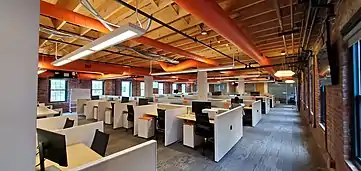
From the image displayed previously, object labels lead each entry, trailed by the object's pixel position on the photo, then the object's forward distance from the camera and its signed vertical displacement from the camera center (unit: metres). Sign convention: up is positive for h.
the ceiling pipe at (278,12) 2.58 +1.11
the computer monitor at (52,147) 1.63 -0.51
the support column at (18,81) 0.85 +0.03
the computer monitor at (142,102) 6.88 -0.48
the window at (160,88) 18.14 +0.04
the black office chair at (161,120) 5.13 -0.83
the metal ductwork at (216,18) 1.91 +0.80
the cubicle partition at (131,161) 1.41 -0.57
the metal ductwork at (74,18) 2.36 +0.96
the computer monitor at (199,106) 5.17 -0.46
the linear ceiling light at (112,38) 2.06 +0.63
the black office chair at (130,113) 6.16 -0.78
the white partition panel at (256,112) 7.32 -0.95
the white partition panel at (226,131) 3.78 -0.94
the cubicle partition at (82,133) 2.63 -0.63
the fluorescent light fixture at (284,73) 5.35 +0.42
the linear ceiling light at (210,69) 5.76 +0.62
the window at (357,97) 2.13 -0.10
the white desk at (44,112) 4.59 -0.59
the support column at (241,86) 15.82 +0.19
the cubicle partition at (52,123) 3.32 -0.61
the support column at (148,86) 10.38 +0.13
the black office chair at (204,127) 4.03 -0.80
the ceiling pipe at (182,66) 6.62 +0.82
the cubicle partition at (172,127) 4.85 -0.98
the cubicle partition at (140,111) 5.72 -0.67
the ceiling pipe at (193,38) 2.25 +1.01
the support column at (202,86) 8.35 +0.10
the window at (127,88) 14.44 +0.04
